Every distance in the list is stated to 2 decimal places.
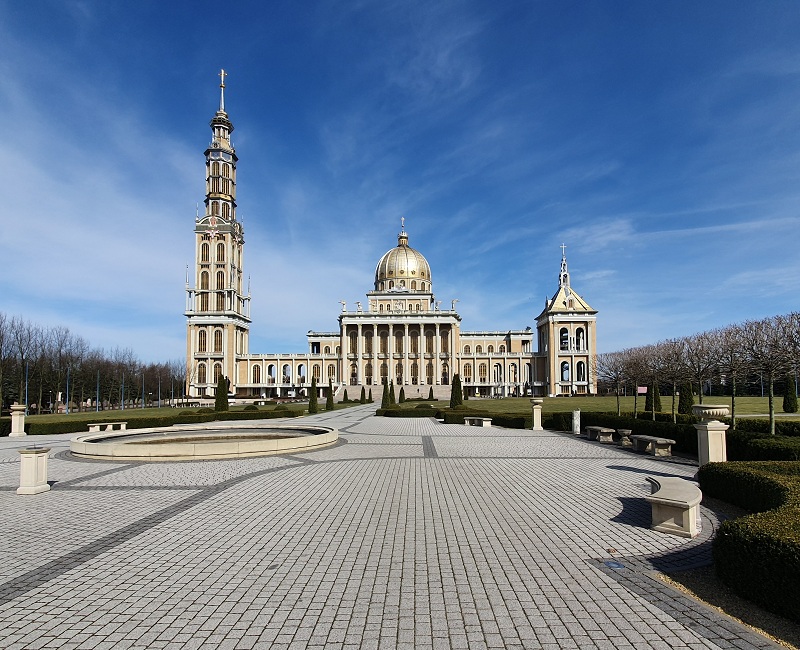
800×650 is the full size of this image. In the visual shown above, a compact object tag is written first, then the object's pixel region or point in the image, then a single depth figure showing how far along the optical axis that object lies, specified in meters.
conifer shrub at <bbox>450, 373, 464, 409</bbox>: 40.93
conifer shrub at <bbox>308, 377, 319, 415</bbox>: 43.81
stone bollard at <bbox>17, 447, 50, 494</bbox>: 11.01
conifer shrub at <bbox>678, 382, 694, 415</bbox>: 26.80
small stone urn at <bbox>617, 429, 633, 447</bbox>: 19.80
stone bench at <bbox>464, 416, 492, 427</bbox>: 30.91
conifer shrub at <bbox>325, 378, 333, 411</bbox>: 49.29
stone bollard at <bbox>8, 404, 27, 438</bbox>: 26.98
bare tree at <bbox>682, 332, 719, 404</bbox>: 24.25
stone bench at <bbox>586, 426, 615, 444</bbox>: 20.97
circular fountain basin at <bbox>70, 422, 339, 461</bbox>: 15.64
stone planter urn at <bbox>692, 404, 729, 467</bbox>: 12.79
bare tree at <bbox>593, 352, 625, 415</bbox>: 36.30
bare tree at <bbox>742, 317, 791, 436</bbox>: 17.77
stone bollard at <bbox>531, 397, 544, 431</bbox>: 27.20
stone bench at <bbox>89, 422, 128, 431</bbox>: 25.80
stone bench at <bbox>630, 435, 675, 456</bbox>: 16.84
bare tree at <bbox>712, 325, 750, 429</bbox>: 20.38
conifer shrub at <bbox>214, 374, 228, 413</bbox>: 39.33
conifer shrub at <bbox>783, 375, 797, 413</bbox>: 36.78
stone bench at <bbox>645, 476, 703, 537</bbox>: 7.80
